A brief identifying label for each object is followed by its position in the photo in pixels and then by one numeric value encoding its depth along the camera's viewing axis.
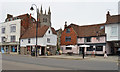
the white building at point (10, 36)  45.91
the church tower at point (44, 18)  97.77
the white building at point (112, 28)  34.28
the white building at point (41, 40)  39.88
